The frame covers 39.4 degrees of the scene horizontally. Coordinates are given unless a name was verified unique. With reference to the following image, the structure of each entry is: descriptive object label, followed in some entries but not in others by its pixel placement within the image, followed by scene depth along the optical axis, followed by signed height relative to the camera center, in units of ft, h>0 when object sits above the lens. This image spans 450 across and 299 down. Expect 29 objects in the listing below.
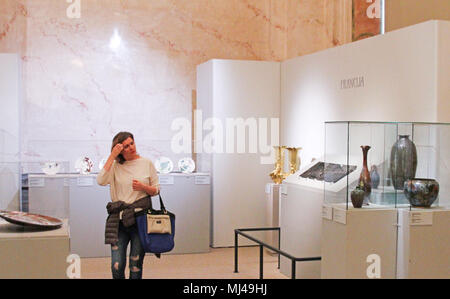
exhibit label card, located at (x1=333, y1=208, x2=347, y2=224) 15.94 -2.36
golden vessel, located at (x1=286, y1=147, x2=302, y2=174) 27.99 -1.59
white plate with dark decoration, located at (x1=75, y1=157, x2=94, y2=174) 28.14 -1.89
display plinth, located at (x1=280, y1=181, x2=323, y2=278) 20.90 -3.54
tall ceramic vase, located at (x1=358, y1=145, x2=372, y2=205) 16.58 -1.46
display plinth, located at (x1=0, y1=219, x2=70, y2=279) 13.57 -2.81
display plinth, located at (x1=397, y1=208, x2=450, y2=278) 16.20 -3.07
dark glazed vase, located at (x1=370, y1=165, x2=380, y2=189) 16.74 -1.42
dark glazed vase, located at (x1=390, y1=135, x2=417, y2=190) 17.12 -1.01
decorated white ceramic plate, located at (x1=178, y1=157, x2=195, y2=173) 29.25 -1.94
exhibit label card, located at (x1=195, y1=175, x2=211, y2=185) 28.55 -2.53
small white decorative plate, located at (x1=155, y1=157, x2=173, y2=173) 28.71 -1.93
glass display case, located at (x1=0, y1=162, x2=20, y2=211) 15.21 -1.61
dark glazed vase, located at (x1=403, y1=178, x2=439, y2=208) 16.76 -1.82
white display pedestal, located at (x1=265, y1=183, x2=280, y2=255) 27.96 -3.80
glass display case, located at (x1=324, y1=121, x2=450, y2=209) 16.44 -1.17
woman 17.06 -1.98
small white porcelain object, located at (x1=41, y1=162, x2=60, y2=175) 26.73 -1.93
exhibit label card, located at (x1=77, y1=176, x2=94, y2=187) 26.96 -2.49
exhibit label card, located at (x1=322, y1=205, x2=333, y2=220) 16.58 -2.35
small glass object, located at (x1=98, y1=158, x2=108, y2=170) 28.20 -1.77
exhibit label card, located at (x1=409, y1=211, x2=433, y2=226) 16.20 -2.43
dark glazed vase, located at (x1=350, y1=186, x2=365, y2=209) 16.35 -1.91
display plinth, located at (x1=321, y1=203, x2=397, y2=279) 15.98 -3.01
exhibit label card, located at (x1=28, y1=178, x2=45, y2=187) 19.27 -1.92
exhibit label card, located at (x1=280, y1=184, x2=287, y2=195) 23.47 -2.46
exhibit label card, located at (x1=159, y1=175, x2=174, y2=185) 28.12 -2.50
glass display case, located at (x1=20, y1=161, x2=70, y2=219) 14.93 -1.88
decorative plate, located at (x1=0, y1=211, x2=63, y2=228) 13.96 -2.17
